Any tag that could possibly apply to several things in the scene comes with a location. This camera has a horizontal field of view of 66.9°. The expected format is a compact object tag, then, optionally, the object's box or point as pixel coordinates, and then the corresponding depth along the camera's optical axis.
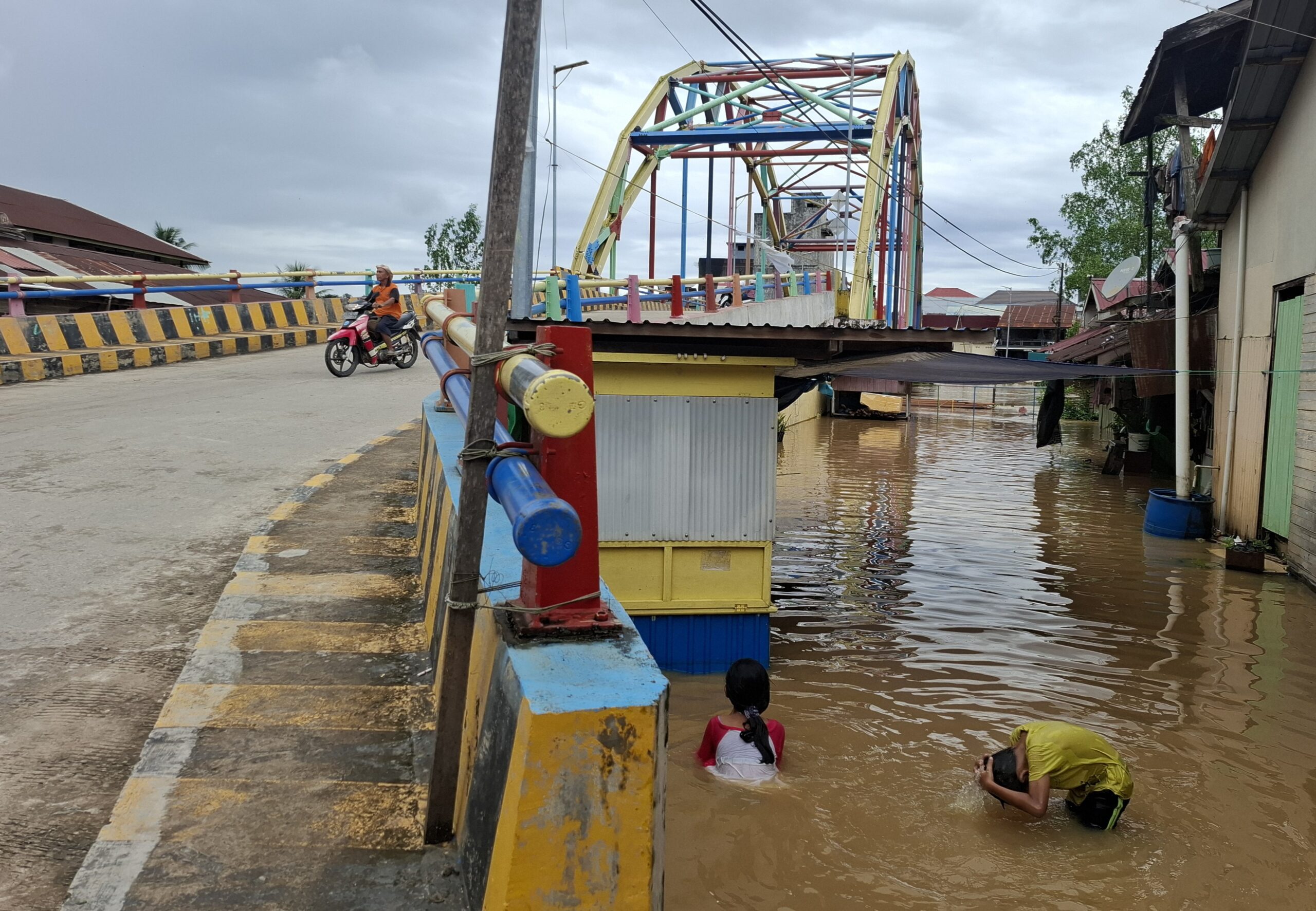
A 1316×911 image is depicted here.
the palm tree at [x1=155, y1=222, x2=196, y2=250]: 55.22
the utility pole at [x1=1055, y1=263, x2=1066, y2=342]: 36.72
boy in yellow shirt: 5.18
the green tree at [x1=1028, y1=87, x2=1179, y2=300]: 39.19
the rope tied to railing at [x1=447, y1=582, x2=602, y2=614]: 2.71
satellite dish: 17.64
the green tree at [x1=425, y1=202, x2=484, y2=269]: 36.50
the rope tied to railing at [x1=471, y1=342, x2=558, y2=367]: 2.73
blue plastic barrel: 13.19
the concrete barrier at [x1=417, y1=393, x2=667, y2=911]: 2.31
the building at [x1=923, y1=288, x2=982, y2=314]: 62.09
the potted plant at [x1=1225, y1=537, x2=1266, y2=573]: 11.06
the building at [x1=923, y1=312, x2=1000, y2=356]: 53.12
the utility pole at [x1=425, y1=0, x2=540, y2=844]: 2.75
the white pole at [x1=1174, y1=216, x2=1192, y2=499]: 12.98
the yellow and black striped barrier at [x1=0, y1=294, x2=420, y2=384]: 15.39
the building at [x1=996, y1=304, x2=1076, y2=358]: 47.81
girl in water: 5.59
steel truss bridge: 23.62
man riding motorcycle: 15.59
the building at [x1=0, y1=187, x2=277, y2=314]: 20.34
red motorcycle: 16.09
